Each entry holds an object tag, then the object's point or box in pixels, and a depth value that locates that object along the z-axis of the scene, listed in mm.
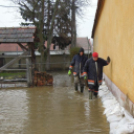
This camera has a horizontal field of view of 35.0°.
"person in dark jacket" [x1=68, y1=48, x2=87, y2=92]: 7664
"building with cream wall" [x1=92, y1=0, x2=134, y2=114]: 4090
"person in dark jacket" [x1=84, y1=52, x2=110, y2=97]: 6305
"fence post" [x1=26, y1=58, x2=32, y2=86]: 9203
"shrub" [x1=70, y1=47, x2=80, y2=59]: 18656
